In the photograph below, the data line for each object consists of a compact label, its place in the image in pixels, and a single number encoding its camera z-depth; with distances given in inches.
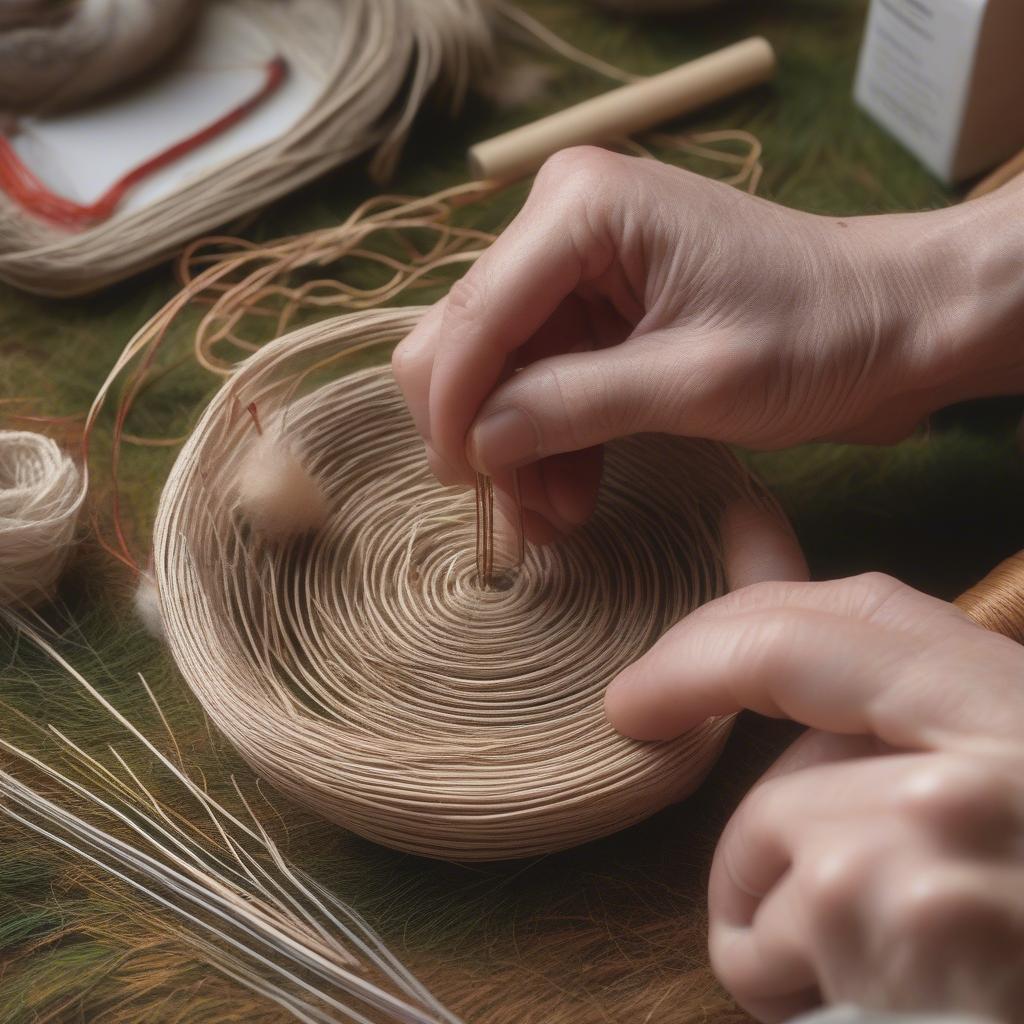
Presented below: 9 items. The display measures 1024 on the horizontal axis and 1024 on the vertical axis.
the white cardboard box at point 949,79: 44.3
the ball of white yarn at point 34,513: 35.9
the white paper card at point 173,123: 48.2
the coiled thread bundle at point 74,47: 48.3
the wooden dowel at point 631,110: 47.8
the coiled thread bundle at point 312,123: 45.2
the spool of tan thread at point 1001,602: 31.7
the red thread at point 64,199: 46.8
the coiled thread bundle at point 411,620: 29.9
